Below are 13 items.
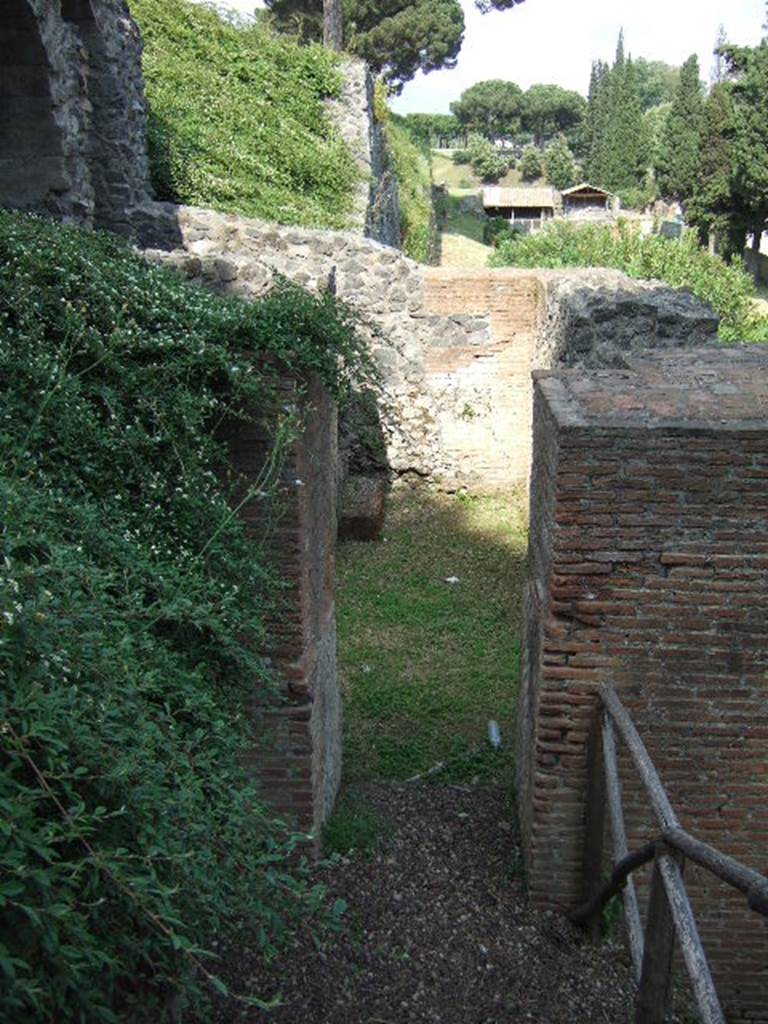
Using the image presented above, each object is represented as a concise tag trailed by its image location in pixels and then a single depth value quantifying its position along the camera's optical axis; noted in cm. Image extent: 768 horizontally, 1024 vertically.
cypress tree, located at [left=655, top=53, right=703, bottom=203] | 3612
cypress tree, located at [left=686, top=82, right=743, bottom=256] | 3139
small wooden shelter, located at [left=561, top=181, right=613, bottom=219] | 4094
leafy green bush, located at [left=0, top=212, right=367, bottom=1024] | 201
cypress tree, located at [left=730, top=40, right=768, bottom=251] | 2816
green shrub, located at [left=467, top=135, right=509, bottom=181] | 5741
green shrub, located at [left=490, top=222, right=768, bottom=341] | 1370
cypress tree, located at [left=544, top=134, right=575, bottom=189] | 5353
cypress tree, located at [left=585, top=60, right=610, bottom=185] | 4653
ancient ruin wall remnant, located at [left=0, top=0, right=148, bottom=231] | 696
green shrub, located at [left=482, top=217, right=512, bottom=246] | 3239
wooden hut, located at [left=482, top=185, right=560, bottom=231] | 3988
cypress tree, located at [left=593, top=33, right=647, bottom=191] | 4512
